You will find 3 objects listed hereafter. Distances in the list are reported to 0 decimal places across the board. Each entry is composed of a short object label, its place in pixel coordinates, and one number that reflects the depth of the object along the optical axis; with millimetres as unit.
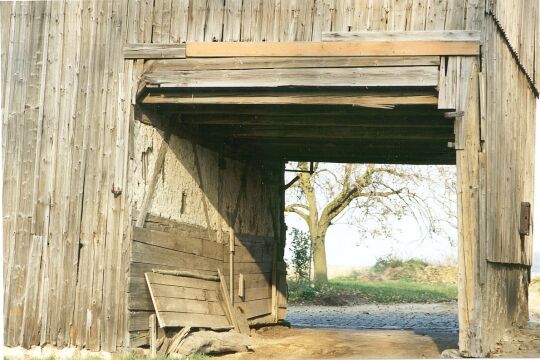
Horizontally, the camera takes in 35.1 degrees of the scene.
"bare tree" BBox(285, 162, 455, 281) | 28875
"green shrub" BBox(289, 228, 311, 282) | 29703
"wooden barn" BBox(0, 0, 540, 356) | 10828
